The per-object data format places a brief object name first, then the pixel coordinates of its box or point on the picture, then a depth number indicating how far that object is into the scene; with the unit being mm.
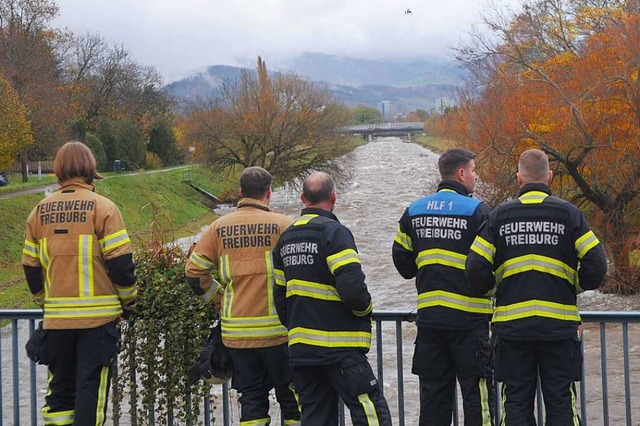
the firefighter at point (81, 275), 5645
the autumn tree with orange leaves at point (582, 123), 22938
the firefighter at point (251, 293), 5613
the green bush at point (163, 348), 6281
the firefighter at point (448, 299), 5453
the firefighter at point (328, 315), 5203
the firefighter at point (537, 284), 5109
